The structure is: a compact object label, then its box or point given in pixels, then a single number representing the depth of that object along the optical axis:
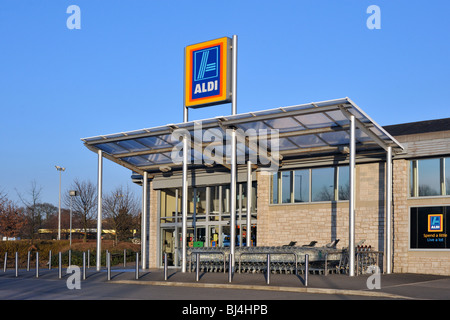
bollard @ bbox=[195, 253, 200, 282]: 17.59
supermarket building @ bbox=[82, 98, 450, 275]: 20.69
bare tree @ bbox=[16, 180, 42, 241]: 55.41
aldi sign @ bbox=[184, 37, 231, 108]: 24.05
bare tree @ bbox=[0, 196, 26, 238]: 53.26
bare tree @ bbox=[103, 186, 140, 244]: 57.00
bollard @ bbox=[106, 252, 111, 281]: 19.20
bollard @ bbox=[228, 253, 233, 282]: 16.98
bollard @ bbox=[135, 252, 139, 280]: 18.67
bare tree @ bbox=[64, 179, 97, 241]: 61.00
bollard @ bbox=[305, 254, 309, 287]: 15.40
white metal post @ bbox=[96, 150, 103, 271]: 23.61
